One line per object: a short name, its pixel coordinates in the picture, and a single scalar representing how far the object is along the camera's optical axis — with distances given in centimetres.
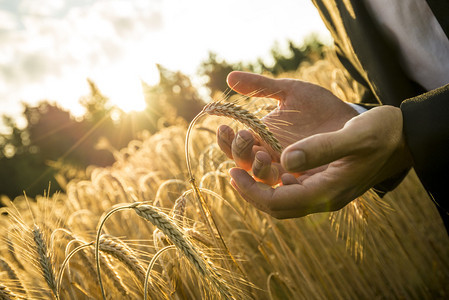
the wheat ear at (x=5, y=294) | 47
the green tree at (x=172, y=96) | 1153
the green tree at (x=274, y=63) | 1618
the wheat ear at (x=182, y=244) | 43
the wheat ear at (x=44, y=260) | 48
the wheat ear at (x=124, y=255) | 49
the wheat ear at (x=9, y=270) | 56
